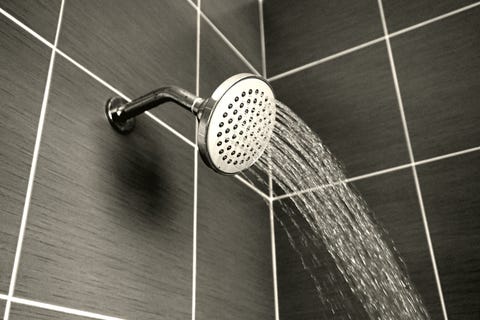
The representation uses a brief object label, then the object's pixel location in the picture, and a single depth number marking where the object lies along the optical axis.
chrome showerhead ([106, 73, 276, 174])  0.74
